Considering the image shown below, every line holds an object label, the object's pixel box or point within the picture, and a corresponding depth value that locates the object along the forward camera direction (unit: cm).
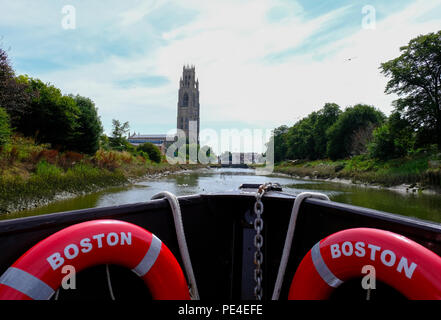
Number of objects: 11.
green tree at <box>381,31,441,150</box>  1812
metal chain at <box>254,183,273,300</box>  151
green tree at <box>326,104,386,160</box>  3256
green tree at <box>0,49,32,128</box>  938
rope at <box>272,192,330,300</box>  158
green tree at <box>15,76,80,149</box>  1234
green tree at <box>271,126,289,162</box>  6538
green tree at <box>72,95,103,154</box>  1520
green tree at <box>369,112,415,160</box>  1936
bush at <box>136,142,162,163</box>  3521
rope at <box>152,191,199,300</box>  159
